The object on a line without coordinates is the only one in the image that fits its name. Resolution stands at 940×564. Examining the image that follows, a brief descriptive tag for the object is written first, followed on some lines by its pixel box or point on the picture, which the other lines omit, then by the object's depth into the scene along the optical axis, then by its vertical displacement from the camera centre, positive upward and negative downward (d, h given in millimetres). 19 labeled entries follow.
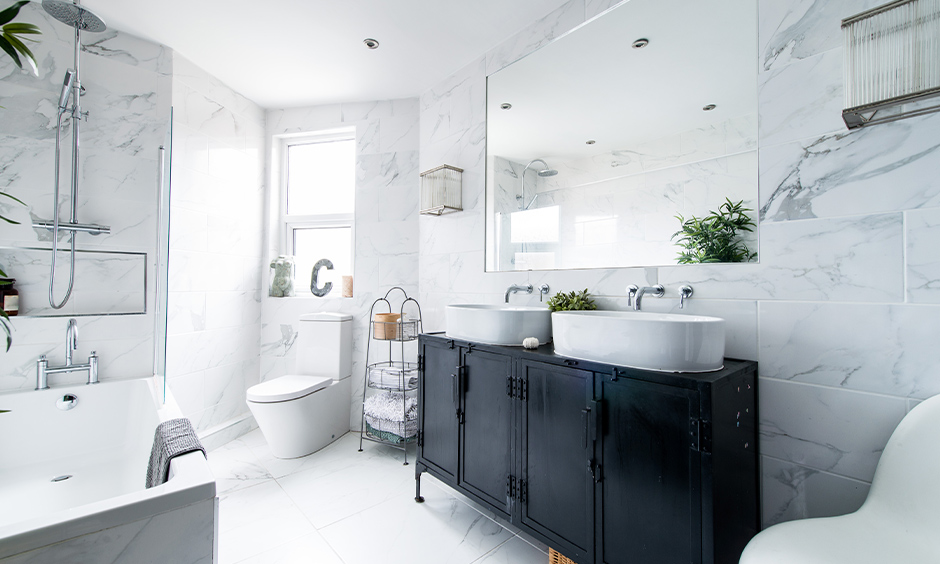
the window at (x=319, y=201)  3209 +704
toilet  2393 -685
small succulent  1743 -59
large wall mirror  1463 +682
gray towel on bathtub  1274 -545
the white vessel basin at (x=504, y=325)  1678 -160
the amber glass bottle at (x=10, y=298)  1930 -73
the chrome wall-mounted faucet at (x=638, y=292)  1589 -12
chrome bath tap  1972 -426
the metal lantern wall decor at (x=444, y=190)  2457 +610
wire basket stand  2504 -645
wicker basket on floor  1469 -1012
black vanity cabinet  1095 -546
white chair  911 -584
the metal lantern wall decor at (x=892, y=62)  1017 +615
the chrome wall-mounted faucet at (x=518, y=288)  2070 -1
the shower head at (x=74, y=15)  1556 +1105
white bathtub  928 -656
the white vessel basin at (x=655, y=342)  1153 -161
